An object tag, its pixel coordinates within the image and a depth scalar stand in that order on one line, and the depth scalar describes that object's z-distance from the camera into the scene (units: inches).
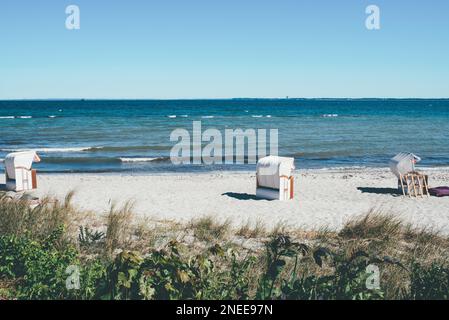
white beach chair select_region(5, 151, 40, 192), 585.0
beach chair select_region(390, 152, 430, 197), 575.8
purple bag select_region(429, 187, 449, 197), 572.1
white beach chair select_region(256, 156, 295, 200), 532.7
